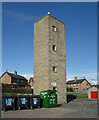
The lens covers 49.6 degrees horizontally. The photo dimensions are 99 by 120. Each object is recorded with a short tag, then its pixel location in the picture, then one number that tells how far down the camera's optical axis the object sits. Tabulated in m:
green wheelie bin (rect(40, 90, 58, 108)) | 13.41
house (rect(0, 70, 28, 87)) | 41.91
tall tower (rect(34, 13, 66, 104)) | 16.63
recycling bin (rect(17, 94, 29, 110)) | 12.10
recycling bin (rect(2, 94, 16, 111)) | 11.32
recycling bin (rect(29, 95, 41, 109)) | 12.81
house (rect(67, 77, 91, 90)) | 52.42
